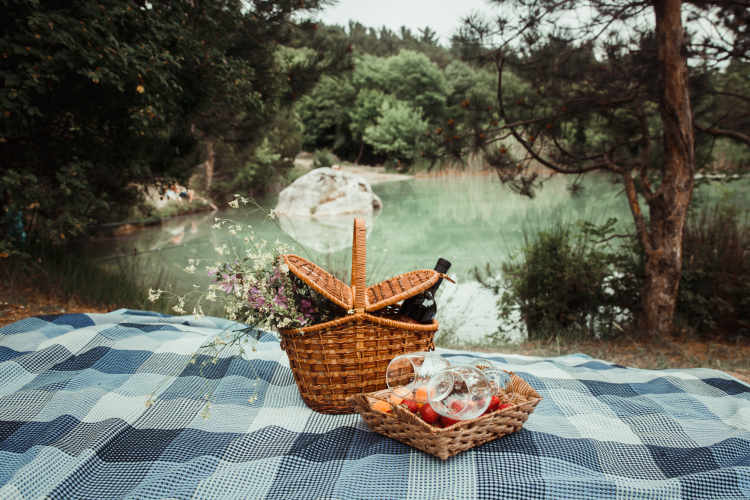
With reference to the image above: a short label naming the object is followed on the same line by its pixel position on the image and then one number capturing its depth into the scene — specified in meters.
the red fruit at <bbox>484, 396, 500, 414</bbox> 1.28
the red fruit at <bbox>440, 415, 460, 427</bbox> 1.19
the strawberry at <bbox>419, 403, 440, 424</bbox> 1.21
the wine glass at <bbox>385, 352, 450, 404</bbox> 1.30
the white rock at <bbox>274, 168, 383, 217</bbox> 11.41
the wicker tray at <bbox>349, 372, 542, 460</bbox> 1.15
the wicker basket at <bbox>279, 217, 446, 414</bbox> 1.37
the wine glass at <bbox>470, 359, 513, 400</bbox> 1.31
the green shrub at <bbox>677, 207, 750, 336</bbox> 3.37
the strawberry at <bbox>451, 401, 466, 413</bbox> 1.16
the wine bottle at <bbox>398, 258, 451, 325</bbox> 1.61
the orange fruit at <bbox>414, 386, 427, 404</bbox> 1.25
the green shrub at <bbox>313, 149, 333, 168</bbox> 20.77
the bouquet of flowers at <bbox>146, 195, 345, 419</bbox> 1.33
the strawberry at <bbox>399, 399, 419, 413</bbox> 1.27
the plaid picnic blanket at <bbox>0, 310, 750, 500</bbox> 1.14
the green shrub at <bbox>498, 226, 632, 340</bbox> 3.60
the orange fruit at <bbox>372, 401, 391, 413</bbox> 1.30
